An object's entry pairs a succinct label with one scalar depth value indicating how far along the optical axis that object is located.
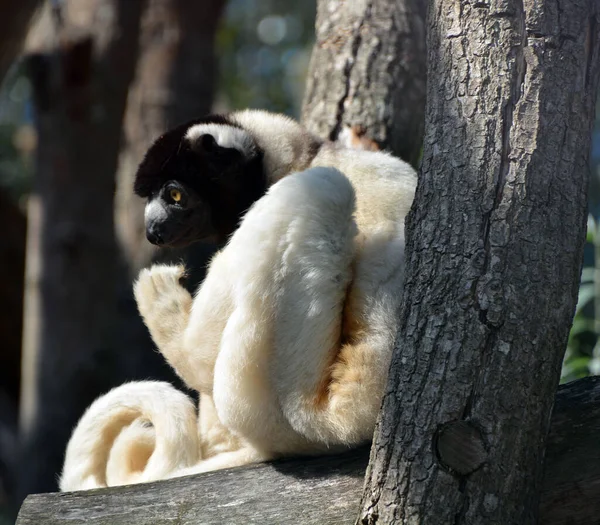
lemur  7.51
